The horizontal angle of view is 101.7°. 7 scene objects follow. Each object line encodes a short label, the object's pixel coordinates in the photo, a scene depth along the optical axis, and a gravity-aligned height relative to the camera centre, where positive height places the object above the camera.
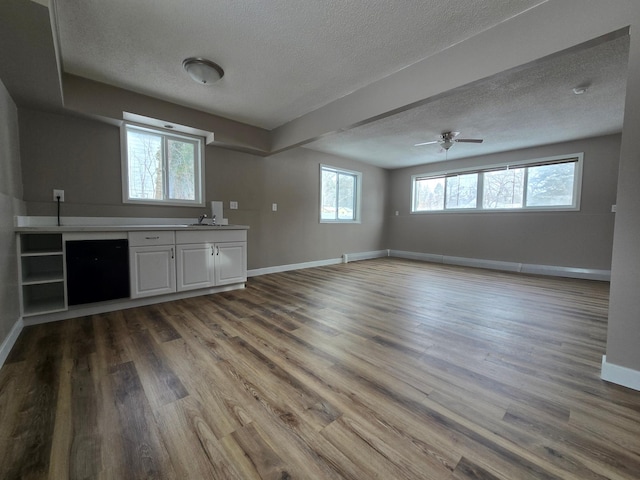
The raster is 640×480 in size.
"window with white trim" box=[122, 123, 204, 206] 3.33 +0.76
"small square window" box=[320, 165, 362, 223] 5.84 +0.71
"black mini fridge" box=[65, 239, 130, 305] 2.55 -0.51
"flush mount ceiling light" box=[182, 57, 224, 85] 2.44 +1.47
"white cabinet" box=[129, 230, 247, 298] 2.90 -0.48
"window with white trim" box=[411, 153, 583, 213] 4.80 +0.87
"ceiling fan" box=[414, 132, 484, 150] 4.16 +1.41
